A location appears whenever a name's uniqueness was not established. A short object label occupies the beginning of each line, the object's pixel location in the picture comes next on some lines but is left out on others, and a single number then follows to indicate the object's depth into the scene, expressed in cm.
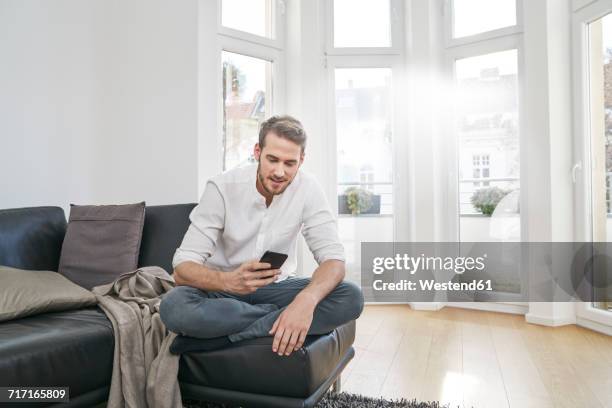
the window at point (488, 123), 362
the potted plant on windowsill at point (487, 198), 368
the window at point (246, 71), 364
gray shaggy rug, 187
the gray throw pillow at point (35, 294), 171
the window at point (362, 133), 404
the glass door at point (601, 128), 308
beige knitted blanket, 163
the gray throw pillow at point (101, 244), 224
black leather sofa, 149
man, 156
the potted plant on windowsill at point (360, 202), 401
